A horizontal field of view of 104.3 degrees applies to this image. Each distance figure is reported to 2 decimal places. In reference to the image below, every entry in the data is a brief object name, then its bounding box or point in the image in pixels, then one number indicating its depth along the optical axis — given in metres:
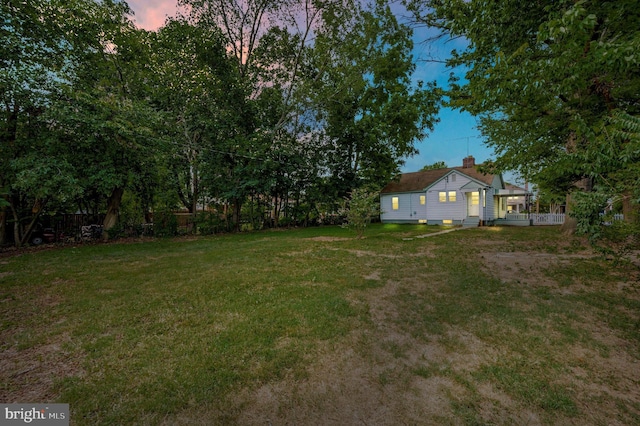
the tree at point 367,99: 16.27
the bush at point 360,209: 11.36
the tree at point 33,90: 8.94
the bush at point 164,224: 14.02
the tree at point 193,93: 13.29
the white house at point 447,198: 19.03
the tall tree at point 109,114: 10.08
